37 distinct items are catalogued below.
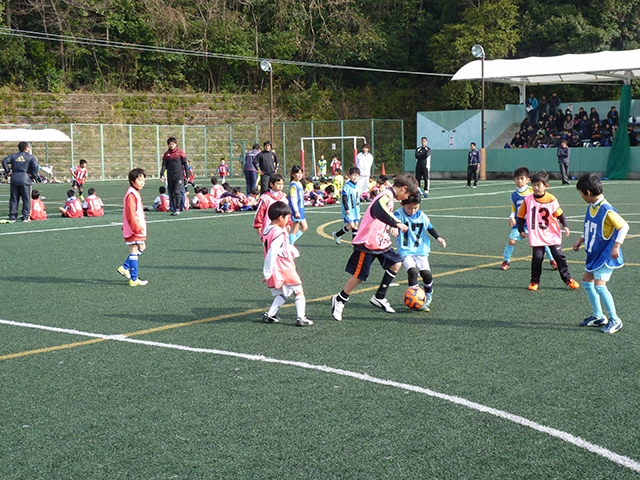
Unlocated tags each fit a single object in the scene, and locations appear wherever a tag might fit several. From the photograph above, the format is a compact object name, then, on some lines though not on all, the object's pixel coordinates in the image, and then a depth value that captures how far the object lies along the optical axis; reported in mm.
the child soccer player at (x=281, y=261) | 8094
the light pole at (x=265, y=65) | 40638
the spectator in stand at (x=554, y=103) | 42281
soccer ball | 8750
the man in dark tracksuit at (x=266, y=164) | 22875
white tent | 39969
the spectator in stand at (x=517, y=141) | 40794
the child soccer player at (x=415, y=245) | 8875
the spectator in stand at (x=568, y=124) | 39906
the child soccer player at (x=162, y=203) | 23203
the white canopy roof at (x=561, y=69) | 37969
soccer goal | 41888
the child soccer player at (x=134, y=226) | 10969
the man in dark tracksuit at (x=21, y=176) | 20078
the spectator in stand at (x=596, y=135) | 37344
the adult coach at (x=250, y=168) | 24953
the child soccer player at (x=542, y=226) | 10000
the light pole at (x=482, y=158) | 37762
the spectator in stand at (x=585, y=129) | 38625
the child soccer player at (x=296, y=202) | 12688
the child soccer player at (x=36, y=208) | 20875
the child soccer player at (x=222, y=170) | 38659
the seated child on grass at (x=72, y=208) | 21562
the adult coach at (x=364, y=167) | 26984
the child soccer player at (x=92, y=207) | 21719
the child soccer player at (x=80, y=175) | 28733
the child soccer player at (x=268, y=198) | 11062
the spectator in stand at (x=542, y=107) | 43000
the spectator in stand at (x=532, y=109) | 42938
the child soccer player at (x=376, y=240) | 8445
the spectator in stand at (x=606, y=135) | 36656
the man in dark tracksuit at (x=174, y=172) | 21516
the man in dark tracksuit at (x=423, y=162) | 27656
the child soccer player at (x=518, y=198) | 11445
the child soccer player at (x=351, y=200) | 15320
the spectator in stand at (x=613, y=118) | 37750
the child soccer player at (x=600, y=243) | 7424
